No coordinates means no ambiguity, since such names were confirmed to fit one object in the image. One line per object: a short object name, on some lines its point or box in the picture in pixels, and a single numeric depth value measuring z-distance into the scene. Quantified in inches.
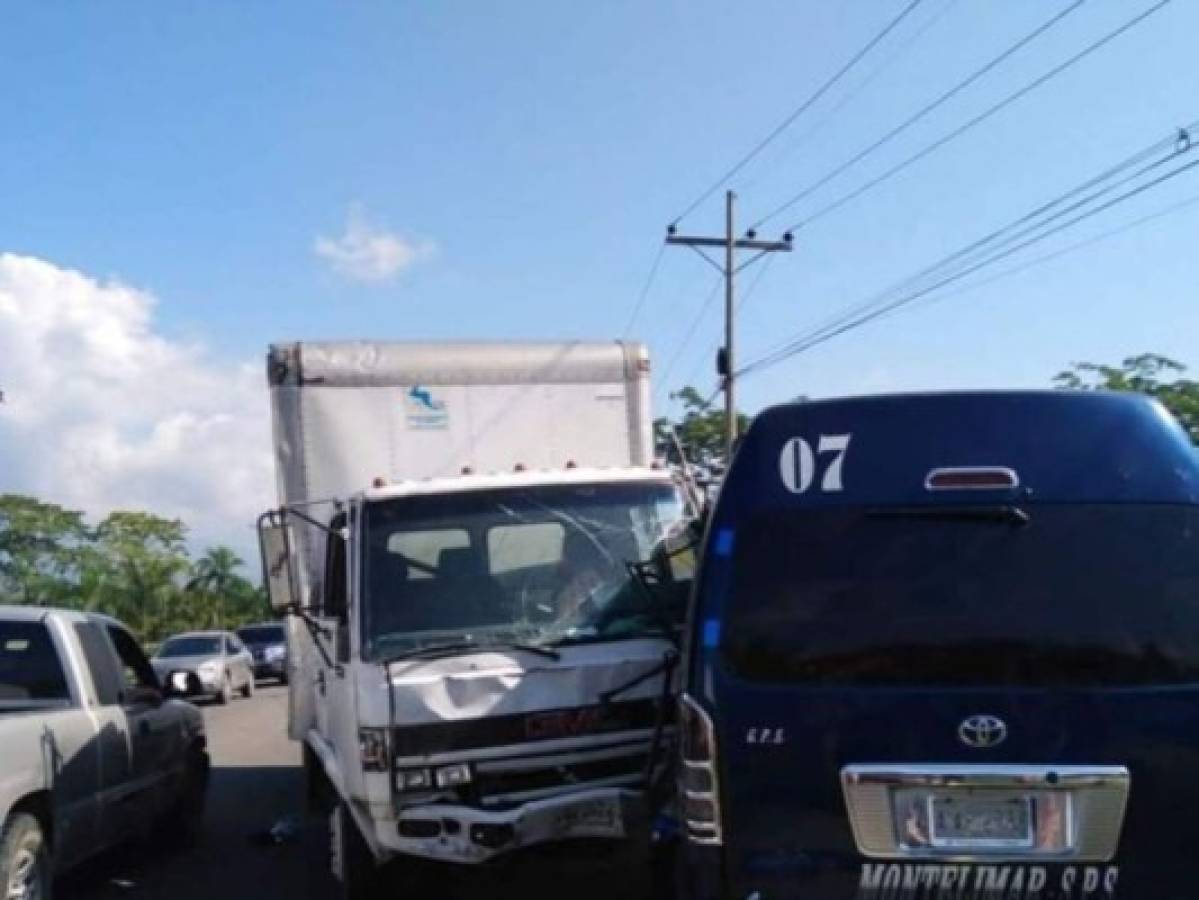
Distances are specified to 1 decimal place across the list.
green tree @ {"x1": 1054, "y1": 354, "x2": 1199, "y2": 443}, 991.0
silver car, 1075.3
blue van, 162.7
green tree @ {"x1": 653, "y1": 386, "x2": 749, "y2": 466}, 1533.0
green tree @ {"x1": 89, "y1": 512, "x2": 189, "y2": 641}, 2564.0
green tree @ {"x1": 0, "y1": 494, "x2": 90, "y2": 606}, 2493.8
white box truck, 249.3
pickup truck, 271.0
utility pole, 1191.6
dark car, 1489.9
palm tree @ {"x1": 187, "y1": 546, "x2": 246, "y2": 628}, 2908.5
